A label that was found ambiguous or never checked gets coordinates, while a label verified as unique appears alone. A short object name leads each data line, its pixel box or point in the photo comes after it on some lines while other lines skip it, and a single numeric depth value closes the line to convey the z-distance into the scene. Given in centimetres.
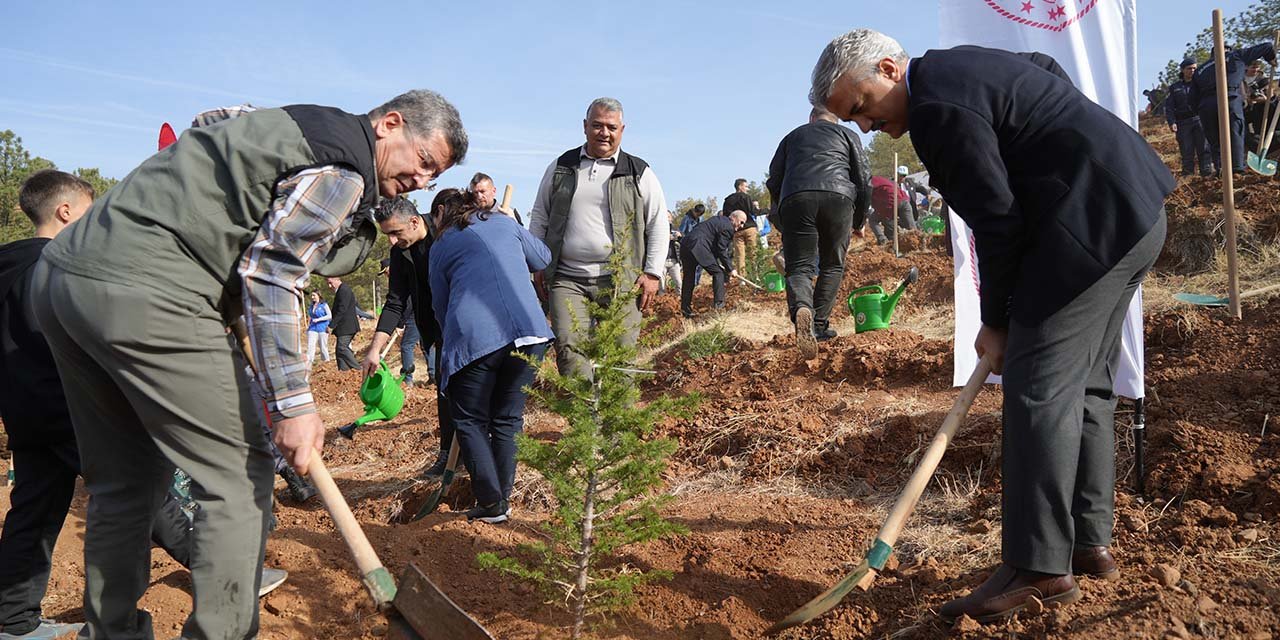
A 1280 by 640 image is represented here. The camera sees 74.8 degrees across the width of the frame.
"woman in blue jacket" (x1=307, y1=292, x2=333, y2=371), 1525
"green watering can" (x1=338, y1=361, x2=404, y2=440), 579
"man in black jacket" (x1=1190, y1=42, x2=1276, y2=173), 1066
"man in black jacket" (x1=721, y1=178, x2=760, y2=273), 1499
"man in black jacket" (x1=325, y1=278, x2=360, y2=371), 1277
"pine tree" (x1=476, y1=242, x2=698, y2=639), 282
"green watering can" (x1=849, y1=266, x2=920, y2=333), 714
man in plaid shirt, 211
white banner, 348
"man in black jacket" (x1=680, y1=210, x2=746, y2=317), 1309
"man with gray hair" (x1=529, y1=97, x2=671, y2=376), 512
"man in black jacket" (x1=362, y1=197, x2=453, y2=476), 486
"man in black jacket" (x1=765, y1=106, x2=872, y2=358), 617
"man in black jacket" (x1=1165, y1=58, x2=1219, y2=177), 1200
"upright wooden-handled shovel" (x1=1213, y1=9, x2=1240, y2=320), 443
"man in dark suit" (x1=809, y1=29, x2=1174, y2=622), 236
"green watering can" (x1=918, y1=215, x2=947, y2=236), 1595
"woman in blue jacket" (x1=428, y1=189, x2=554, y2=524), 406
